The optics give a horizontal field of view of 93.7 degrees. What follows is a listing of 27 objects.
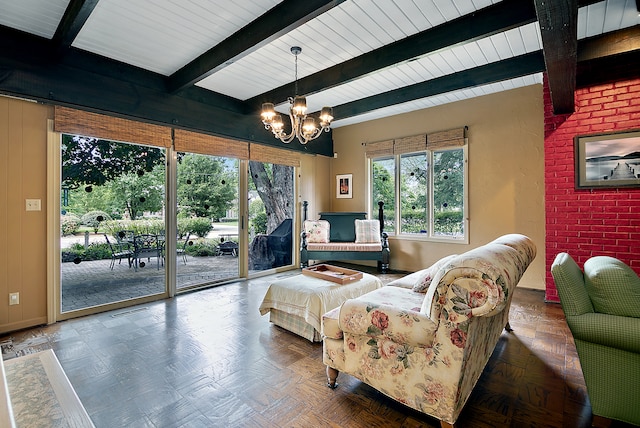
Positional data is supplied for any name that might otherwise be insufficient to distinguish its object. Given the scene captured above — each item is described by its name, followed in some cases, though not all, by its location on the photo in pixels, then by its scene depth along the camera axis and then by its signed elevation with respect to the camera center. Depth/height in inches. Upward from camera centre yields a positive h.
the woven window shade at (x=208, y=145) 159.8 +41.2
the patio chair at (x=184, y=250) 166.1 -18.5
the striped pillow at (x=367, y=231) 213.8 -11.3
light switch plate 118.5 +5.5
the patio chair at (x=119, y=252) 145.5 -16.9
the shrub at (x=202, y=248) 171.9 -18.5
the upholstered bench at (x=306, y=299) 103.5 -30.3
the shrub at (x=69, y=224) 128.0 -2.5
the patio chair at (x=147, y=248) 152.9 -16.0
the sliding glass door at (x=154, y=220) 132.6 -1.5
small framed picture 241.6 +24.4
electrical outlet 115.1 -30.9
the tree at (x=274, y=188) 203.9 +20.0
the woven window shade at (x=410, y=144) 200.4 +48.4
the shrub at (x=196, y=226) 166.1 -5.3
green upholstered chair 59.1 -23.6
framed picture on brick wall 126.9 +23.4
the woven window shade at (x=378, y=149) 216.5 +49.3
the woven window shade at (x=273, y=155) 195.0 +42.1
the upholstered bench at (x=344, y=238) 201.9 -16.8
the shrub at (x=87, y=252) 130.6 -15.6
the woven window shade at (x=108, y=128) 123.7 +40.7
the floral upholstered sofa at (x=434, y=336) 56.7 -26.6
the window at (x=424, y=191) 191.5 +16.3
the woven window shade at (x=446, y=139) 185.5 +48.2
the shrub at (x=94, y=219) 134.6 -0.5
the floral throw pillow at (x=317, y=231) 214.8 -11.0
